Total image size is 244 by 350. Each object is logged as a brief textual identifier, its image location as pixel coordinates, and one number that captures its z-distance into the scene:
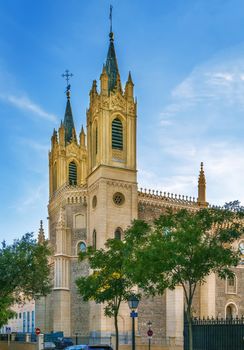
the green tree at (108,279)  36.53
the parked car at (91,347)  26.45
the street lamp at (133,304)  29.19
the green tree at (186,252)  29.33
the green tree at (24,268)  43.28
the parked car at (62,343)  43.73
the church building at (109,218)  57.09
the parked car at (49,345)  45.99
